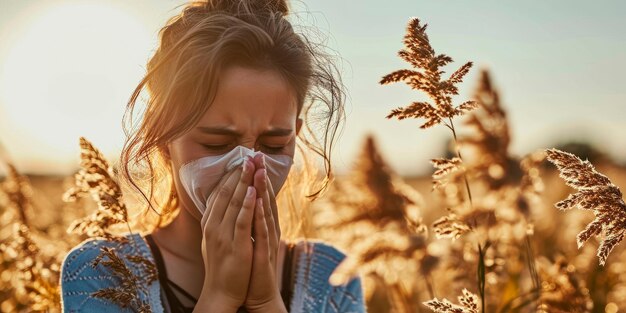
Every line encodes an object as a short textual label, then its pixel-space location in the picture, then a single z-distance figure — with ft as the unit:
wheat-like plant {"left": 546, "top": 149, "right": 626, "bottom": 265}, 6.47
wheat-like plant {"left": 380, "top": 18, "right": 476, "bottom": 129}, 7.65
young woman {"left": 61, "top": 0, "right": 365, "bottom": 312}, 9.32
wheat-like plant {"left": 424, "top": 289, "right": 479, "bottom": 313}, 7.30
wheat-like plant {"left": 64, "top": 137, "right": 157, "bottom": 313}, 8.52
